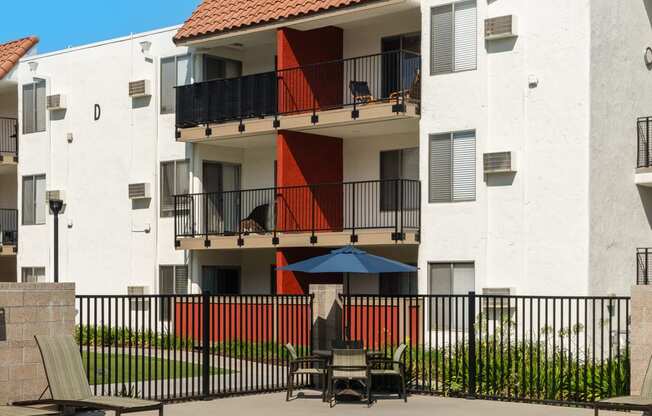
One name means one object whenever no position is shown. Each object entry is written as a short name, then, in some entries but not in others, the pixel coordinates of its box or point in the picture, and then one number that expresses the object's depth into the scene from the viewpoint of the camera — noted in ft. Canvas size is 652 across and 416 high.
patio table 62.85
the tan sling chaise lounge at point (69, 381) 47.73
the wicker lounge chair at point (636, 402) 48.96
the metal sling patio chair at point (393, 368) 62.85
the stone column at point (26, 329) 49.85
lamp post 106.42
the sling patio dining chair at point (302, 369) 63.72
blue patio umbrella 69.56
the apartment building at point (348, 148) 85.40
